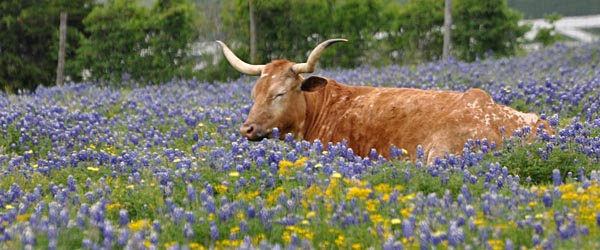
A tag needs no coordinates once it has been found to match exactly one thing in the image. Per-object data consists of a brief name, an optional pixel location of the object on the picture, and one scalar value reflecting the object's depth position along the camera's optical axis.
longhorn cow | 18.19
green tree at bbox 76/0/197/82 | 45.81
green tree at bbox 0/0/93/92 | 47.31
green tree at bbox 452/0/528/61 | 47.00
